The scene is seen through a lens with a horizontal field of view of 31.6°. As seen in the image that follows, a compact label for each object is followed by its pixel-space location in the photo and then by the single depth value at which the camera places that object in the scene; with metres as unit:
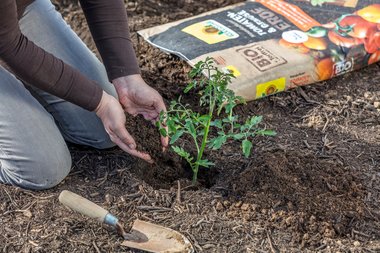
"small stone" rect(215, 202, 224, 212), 2.58
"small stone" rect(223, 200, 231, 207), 2.59
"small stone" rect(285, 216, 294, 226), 2.49
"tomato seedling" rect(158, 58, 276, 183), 2.42
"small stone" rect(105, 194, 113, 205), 2.64
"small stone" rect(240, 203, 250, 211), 2.55
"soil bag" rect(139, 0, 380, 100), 3.29
